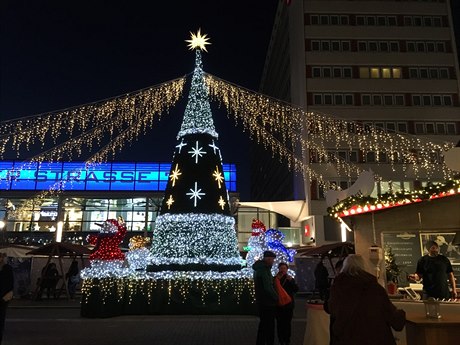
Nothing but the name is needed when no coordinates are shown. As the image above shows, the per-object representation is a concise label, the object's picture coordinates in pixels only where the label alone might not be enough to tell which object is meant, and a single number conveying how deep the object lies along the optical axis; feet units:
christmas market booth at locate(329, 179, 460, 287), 28.63
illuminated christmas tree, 42.55
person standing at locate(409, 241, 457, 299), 23.27
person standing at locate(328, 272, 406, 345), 11.39
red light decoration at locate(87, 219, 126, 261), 40.32
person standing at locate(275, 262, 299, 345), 24.61
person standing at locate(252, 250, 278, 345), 22.39
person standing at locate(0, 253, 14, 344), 23.63
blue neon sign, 116.78
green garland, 28.02
